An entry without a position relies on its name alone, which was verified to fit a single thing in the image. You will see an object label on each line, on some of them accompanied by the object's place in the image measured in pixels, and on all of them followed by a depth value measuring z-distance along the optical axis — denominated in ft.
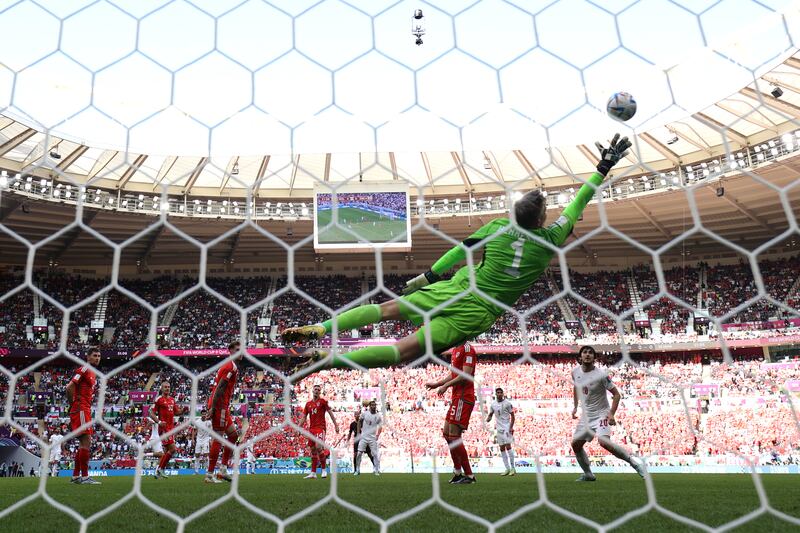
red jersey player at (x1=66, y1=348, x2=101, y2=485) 19.72
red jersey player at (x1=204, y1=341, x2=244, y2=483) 19.75
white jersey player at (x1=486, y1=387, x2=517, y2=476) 28.48
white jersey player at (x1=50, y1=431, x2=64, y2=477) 47.22
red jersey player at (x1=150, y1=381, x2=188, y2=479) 25.71
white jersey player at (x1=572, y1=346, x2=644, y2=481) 17.58
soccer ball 11.69
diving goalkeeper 10.44
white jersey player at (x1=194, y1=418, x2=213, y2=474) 41.71
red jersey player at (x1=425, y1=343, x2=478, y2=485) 18.31
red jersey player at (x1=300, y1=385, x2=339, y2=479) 27.09
